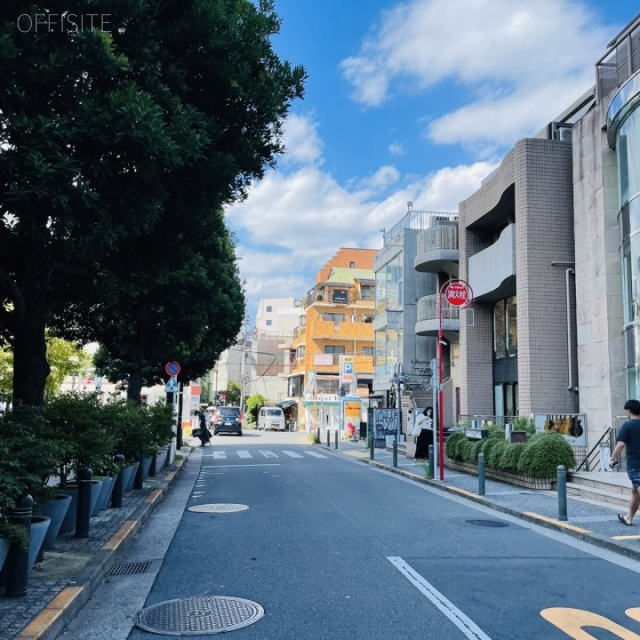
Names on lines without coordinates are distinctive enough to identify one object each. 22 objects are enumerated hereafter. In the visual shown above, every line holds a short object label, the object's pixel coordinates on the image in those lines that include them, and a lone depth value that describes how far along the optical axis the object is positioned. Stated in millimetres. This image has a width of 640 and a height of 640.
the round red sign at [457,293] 16531
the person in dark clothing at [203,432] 31062
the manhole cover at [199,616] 5238
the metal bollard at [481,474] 12945
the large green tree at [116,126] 6270
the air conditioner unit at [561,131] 21177
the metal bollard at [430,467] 16109
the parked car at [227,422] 45469
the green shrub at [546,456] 13867
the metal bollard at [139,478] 12906
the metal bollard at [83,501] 7824
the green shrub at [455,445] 18000
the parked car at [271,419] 56438
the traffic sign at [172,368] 20188
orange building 56375
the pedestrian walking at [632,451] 8898
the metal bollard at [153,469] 15502
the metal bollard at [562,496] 10033
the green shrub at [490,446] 15612
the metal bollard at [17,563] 5422
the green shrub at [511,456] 14660
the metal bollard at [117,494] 10352
